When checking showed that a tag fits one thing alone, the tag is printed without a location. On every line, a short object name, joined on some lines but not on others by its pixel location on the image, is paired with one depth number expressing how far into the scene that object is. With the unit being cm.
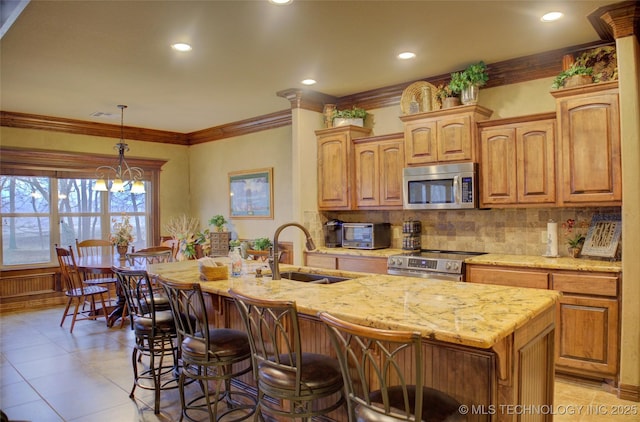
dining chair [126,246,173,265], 508
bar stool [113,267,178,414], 295
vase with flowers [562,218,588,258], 376
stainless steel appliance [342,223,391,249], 484
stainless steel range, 387
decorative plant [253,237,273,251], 604
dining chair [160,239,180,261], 644
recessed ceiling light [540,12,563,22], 312
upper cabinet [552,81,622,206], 333
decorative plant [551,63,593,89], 353
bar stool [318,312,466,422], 146
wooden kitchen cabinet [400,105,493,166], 411
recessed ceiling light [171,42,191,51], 356
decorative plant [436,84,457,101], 433
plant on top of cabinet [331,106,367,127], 511
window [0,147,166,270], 613
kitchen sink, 322
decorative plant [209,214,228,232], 697
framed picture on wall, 653
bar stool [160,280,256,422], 244
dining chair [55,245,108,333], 518
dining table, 504
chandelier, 584
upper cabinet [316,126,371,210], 505
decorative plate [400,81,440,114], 443
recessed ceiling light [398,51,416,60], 387
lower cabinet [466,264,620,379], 320
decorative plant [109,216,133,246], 549
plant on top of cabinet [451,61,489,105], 411
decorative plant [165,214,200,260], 678
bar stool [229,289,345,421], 192
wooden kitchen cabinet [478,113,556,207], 372
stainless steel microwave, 408
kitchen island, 170
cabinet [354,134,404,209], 471
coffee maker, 527
